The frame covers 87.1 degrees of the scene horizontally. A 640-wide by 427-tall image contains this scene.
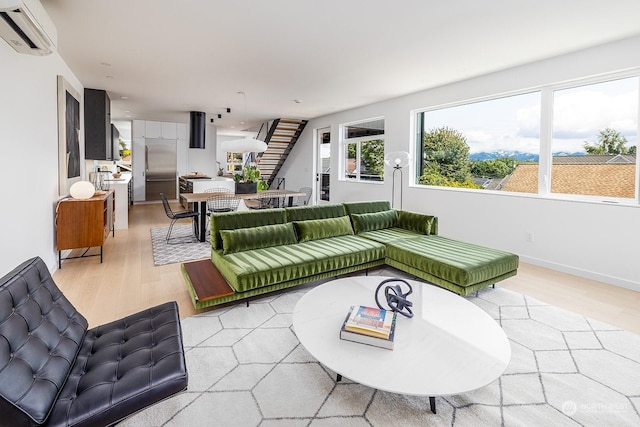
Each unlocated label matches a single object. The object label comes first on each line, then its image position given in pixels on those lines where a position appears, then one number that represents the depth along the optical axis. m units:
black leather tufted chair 1.21
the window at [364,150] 7.22
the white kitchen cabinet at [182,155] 10.54
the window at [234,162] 15.84
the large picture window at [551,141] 3.76
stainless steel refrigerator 10.12
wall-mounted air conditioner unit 2.01
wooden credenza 3.92
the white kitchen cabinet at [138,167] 9.93
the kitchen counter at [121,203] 6.21
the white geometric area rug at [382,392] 1.71
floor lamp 5.52
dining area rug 4.51
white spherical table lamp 4.12
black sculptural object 2.11
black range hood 8.16
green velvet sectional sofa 2.99
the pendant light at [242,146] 6.13
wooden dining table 5.37
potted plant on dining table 6.23
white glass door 8.99
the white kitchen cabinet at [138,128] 9.80
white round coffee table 1.53
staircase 9.26
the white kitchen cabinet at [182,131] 10.50
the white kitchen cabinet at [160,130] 10.05
